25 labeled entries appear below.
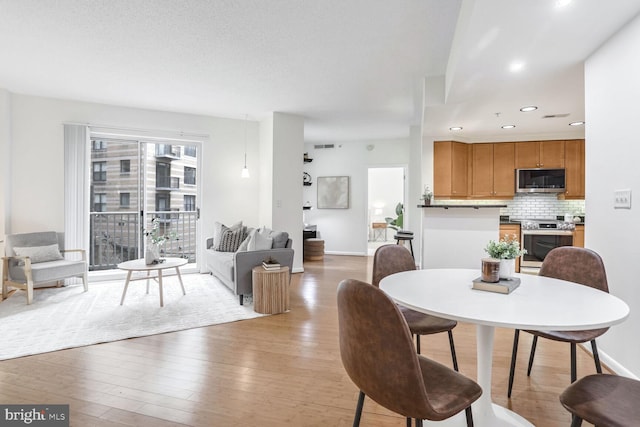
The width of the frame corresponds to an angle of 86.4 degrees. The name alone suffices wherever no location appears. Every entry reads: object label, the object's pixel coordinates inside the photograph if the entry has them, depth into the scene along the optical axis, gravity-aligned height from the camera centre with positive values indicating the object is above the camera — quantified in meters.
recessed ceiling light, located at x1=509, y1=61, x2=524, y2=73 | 2.90 +1.30
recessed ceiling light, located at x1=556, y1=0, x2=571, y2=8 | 1.96 +1.24
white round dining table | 1.27 -0.38
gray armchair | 4.08 -0.64
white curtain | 5.04 +0.41
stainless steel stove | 5.62 -0.38
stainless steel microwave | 5.90 +0.62
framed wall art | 8.11 +0.55
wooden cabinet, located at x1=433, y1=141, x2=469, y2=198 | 6.12 +0.84
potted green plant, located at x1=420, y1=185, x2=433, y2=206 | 5.95 +0.35
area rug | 3.07 -1.10
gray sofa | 4.03 -0.61
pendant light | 5.91 +0.86
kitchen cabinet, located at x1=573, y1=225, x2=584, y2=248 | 5.58 -0.35
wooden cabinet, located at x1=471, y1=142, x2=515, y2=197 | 6.14 +0.84
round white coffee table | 3.99 -0.62
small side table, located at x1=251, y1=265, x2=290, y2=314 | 3.81 -0.86
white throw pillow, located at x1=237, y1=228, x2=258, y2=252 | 4.34 -0.41
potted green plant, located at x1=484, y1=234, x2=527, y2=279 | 1.82 -0.21
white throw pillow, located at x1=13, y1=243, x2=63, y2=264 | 4.33 -0.51
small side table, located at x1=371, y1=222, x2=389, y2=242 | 11.01 -0.62
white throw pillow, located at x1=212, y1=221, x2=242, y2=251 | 5.45 -0.26
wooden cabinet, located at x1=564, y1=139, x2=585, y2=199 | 5.88 +0.83
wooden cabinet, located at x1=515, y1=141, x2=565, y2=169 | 5.94 +1.09
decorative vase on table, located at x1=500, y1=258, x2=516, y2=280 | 1.81 -0.28
